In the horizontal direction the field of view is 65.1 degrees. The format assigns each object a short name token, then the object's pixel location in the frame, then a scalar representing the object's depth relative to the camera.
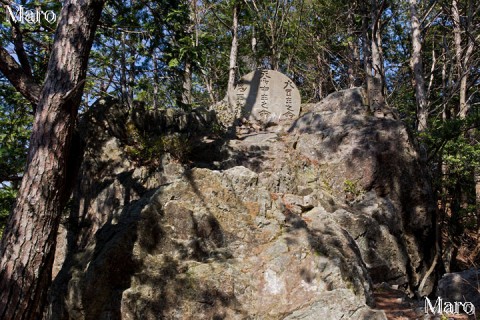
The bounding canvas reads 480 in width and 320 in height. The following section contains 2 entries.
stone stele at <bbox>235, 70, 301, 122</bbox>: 13.04
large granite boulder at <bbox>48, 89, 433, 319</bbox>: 4.06
